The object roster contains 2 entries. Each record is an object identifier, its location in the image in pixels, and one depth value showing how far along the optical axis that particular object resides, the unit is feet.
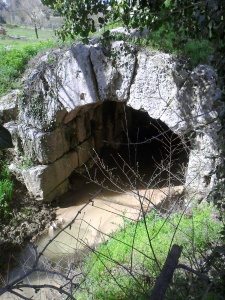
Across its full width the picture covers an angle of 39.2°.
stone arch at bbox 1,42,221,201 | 13.85
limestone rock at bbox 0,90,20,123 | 17.72
